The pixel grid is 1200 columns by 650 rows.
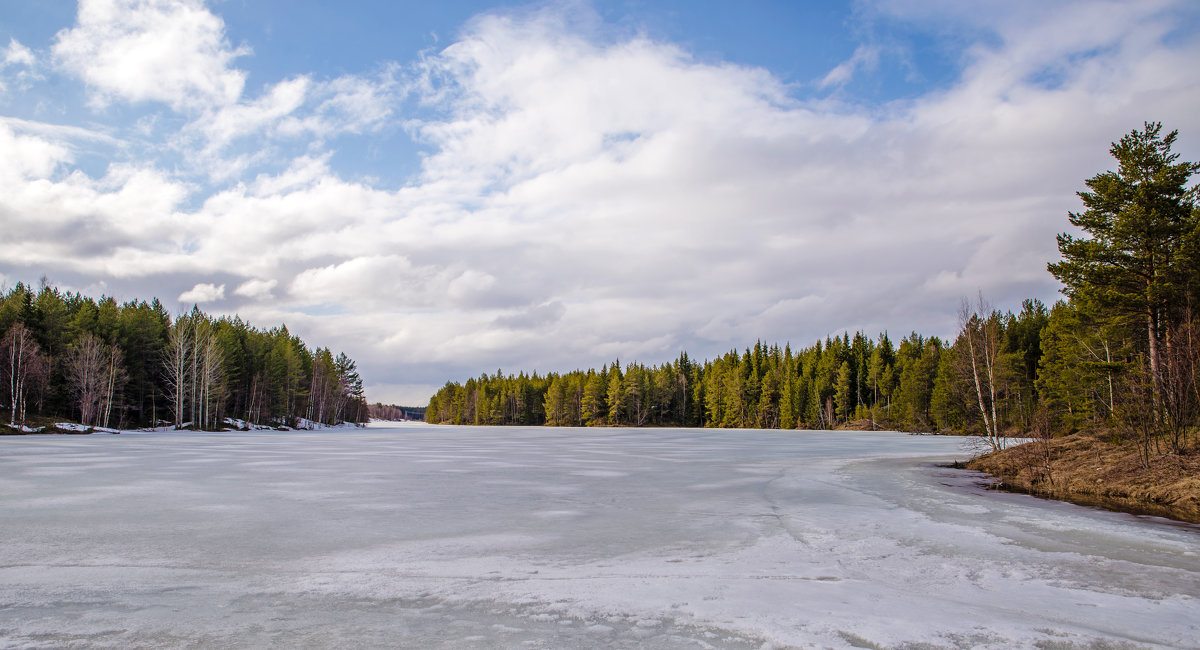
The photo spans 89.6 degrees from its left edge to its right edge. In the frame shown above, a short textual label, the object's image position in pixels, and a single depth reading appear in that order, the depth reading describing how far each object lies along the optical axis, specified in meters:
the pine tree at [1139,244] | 21.64
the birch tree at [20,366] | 43.97
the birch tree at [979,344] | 35.31
